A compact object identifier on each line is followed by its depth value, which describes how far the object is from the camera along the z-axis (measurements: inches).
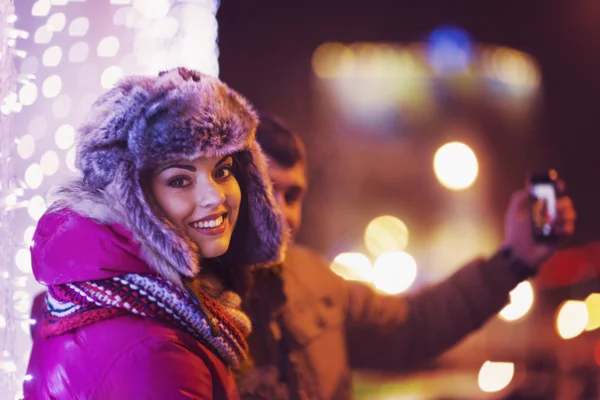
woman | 48.1
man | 77.3
